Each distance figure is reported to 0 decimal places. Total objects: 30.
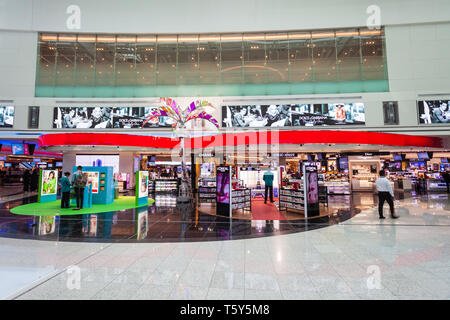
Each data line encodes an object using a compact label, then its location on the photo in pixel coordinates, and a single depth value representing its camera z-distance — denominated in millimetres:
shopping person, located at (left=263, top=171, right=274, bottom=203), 10680
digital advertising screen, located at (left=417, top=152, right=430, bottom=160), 17344
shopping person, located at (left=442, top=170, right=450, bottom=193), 15031
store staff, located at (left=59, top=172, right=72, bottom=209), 8834
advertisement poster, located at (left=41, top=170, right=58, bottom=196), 10500
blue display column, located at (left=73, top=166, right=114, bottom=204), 10055
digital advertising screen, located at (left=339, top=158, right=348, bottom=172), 16047
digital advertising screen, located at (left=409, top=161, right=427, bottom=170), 18648
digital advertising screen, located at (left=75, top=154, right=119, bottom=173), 16500
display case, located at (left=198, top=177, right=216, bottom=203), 11039
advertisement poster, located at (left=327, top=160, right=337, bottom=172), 17750
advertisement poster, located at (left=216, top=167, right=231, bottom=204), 7953
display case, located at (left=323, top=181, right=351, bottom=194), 14570
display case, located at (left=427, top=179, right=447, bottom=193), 15398
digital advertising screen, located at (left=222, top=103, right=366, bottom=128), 16172
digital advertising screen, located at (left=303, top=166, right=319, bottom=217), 7706
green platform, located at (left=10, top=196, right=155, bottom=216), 8015
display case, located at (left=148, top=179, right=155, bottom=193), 16378
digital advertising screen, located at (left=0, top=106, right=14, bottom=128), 16781
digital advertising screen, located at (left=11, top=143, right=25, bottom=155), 16017
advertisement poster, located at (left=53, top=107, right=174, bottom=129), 16969
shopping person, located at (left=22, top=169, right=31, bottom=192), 15914
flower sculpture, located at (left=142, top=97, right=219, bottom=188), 10656
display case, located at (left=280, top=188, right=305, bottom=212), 7910
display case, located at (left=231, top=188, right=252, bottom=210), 8117
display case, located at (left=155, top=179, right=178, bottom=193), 16562
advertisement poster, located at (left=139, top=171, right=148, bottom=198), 10102
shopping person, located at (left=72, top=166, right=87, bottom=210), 8656
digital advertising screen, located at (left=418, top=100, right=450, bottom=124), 15578
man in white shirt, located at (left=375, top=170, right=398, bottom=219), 7035
